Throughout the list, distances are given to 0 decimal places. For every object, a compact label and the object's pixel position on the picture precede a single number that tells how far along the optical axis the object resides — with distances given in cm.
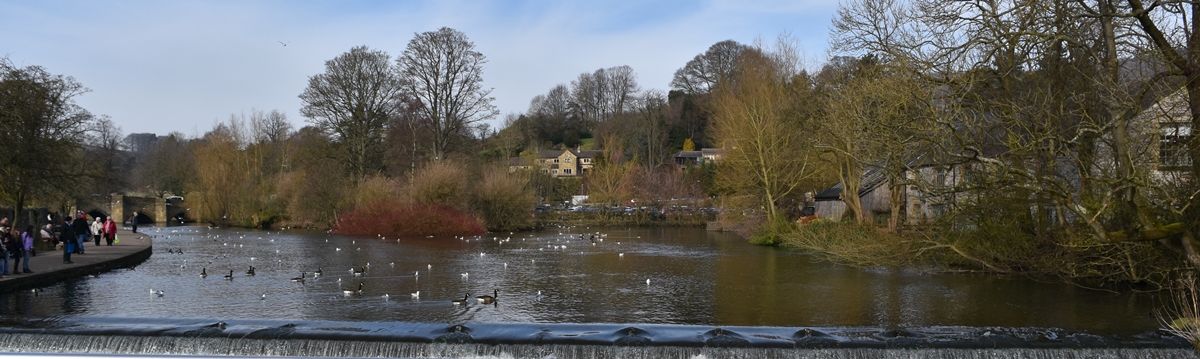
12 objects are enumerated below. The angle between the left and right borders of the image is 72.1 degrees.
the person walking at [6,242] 1709
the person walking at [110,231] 2897
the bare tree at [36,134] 2323
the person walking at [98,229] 2934
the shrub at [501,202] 4494
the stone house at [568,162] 9419
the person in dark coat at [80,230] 2311
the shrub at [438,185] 4181
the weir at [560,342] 1170
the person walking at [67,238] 2042
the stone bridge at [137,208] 6023
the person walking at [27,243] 1838
